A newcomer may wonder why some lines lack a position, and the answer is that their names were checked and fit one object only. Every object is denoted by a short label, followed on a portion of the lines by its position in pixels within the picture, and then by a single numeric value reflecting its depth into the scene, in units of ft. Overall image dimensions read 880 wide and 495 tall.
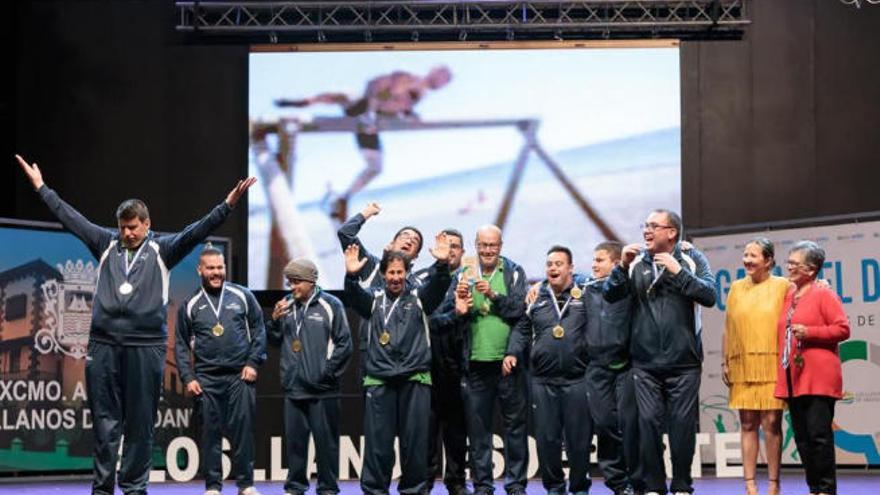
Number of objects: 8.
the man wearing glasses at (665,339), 21.62
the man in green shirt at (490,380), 24.62
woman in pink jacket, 21.94
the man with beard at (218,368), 25.62
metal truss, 36.45
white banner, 33.22
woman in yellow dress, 22.81
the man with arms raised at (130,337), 20.75
